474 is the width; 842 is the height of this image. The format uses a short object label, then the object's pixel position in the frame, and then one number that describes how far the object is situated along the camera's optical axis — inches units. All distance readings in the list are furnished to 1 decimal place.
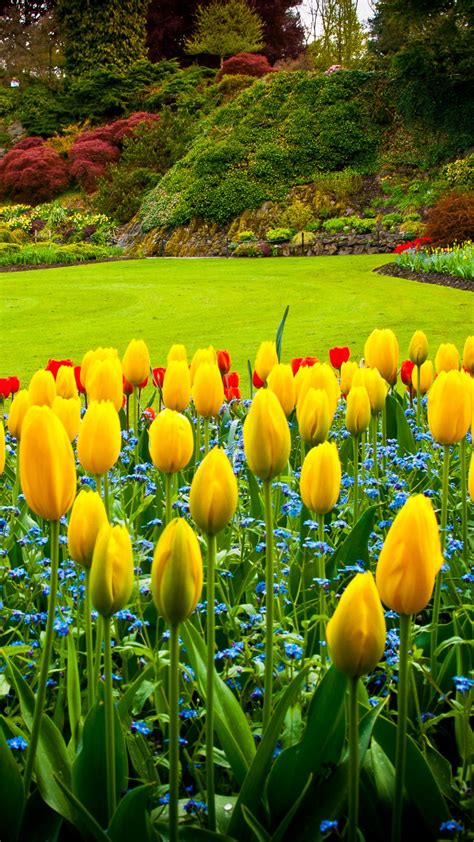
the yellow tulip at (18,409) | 62.6
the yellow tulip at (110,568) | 33.3
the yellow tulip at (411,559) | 31.3
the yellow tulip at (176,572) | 31.7
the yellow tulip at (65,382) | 78.8
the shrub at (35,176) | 881.5
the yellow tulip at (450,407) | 54.6
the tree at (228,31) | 1070.4
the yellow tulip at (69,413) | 55.3
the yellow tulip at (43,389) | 64.2
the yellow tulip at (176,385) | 71.0
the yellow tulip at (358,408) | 65.3
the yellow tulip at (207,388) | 65.6
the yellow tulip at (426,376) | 96.5
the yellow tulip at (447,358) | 87.1
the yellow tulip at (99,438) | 47.7
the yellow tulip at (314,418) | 58.0
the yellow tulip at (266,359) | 86.3
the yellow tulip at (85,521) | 37.8
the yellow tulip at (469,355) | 90.0
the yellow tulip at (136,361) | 82.6
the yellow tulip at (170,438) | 49.9
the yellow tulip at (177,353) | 83.3
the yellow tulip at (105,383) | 68.4
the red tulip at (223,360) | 104.5
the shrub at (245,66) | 927.7
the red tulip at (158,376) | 112.3
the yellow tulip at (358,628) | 30.6
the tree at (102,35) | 1099.9
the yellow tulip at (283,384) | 67.9
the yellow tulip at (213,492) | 37.3
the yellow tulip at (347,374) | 90.5
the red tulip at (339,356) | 112.7
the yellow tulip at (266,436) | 42.7
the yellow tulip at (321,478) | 44.4
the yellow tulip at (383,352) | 85.1
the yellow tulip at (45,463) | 37.0
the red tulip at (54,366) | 102.2
